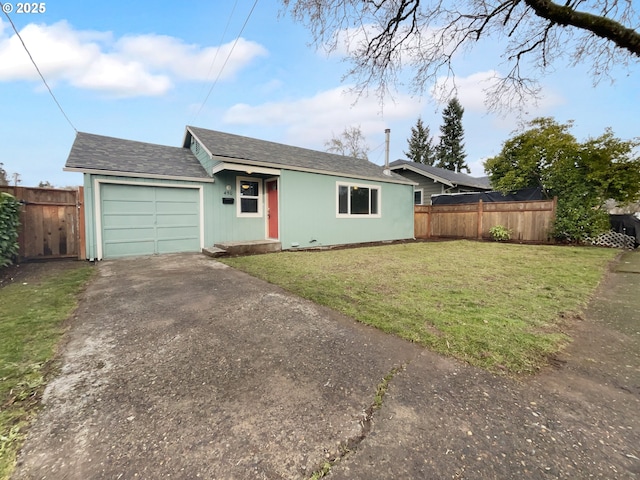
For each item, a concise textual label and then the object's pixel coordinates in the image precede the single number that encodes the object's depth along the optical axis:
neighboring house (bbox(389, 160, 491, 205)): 16.78
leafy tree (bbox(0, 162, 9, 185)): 14.98
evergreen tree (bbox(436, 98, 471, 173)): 35.53
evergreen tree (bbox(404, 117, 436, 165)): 36.62
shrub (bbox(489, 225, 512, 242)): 11.66
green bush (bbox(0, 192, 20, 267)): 5.26
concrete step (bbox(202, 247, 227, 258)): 7.72
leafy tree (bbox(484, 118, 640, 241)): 9.26
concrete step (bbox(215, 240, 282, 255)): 8.05
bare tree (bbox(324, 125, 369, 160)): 29.44
